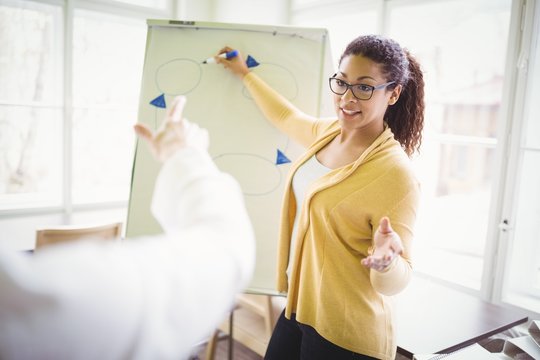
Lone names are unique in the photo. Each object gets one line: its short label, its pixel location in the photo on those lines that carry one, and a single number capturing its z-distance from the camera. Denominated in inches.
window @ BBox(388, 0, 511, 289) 90.0
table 64.7
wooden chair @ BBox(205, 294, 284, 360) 88.9
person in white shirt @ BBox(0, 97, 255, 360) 17.6
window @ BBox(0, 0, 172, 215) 113.3
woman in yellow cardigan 45.1
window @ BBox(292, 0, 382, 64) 110.0
